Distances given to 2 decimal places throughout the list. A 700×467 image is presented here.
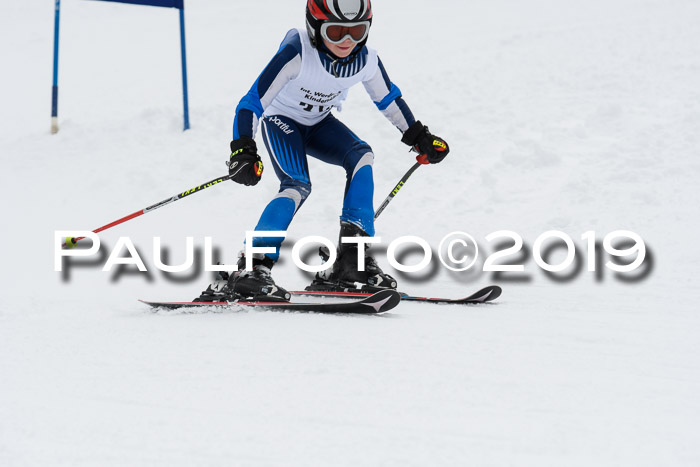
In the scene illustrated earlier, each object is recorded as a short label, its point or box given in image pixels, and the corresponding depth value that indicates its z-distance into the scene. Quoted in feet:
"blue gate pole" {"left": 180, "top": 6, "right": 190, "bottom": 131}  60.23
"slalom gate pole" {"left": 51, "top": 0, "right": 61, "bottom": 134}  60.59
